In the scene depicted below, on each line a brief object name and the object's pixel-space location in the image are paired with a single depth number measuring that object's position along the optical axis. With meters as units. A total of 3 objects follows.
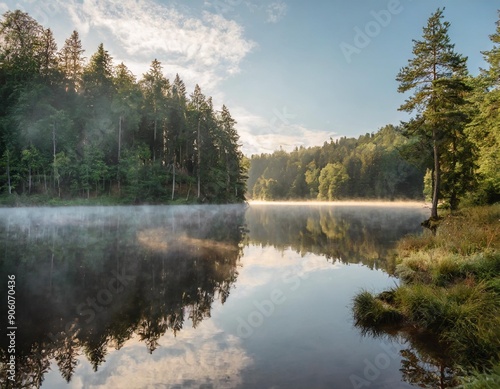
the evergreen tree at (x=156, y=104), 59.69
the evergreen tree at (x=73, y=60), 59.06
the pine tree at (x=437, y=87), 21.78
